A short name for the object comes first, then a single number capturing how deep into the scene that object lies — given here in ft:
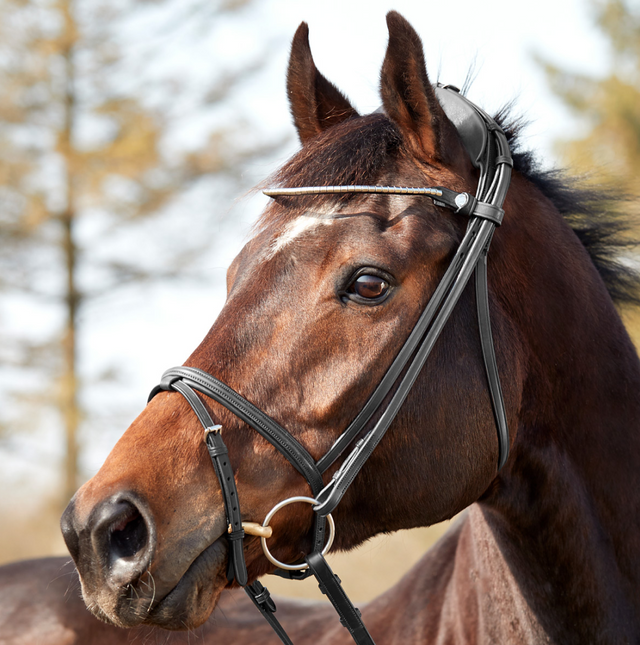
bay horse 13.34
